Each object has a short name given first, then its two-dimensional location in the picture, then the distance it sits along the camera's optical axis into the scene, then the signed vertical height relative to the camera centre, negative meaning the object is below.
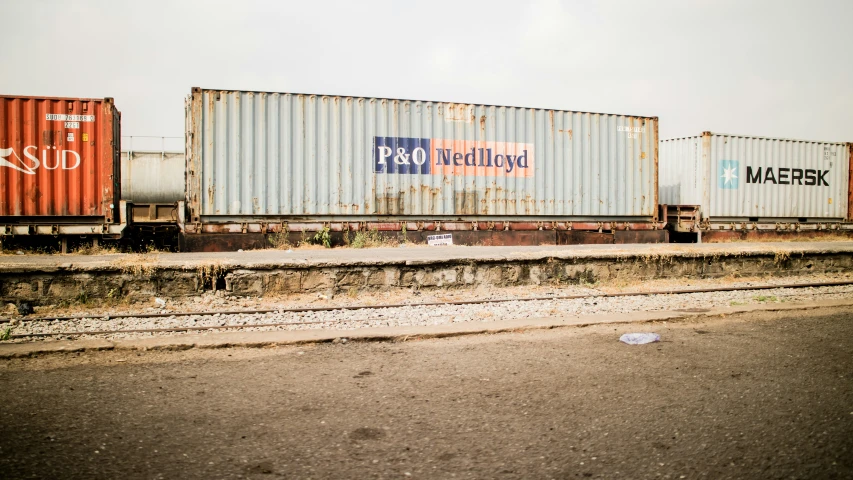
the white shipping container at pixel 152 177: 15.57 +1.37
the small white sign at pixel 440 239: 12.59 -0.35
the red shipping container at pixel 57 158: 10.71 +1.33
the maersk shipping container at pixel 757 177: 15.67 +1.52
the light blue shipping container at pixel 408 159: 11.38 +1.55
